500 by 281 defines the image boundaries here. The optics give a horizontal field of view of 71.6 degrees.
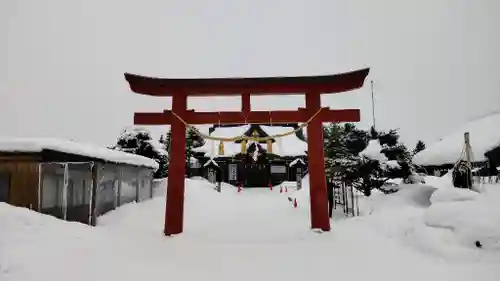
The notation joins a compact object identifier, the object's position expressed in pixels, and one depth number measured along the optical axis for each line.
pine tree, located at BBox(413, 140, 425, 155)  48.74
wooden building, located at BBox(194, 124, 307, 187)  39.75
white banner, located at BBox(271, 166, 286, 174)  41.19
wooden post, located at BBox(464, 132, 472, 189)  10.74
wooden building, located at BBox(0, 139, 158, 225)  9.91
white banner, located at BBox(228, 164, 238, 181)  40.19
